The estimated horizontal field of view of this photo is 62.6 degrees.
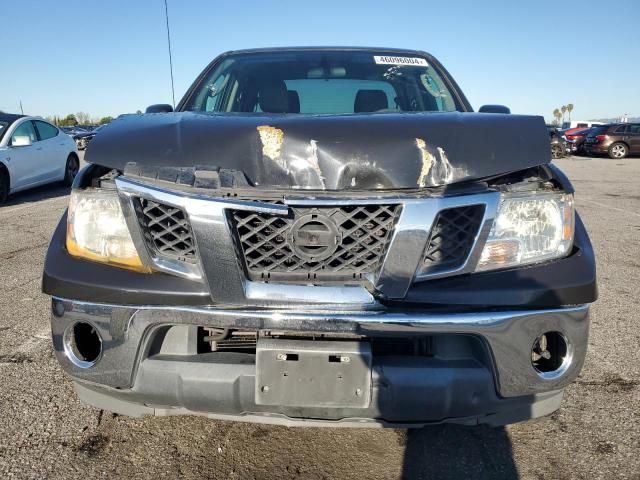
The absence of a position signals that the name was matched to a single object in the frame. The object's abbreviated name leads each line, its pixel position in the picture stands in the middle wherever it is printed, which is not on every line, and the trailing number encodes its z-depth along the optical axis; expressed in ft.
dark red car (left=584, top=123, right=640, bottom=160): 71.15
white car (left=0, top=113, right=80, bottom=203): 28.25
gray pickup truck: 5.21
